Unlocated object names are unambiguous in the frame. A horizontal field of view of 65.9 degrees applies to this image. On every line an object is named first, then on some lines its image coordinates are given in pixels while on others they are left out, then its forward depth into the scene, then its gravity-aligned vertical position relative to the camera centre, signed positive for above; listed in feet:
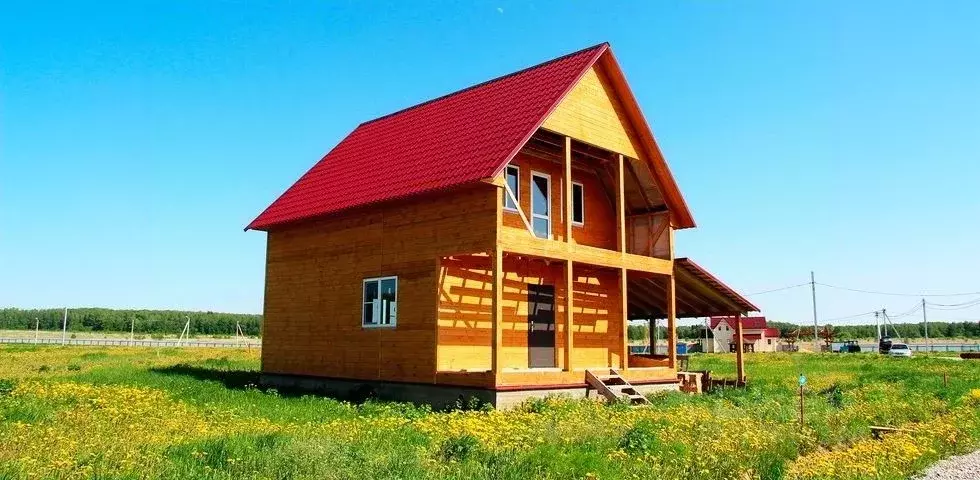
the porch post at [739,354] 79.81 -1.65
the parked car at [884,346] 248.07 -1.86
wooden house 56.44 +6.98
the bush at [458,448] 32.09 -4.80
